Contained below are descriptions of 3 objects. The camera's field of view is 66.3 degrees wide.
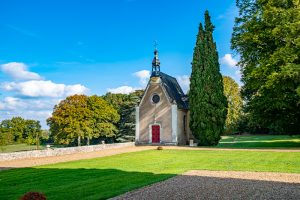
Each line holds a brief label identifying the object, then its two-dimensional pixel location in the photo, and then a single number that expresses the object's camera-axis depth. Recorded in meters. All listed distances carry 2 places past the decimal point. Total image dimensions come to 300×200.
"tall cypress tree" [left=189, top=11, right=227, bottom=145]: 23.28
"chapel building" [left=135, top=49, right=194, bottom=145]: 25.53
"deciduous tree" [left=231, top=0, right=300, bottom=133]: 16.02
